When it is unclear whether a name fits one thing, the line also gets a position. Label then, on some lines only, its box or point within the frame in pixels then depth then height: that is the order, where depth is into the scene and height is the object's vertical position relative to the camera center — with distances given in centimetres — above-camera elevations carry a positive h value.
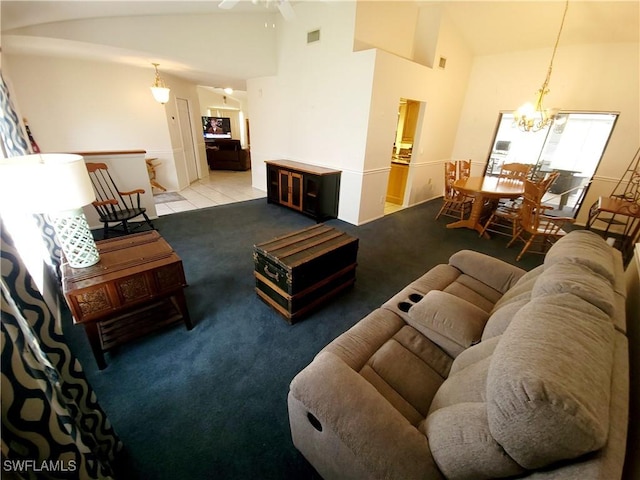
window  476 -23
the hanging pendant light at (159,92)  466 +46
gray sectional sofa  60 -80
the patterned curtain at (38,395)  67 -78
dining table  378 -74
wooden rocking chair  333 -107
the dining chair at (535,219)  326 -97
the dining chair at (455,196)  455 -100
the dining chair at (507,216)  352 -118
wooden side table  163 -105
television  1029 -18
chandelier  370 +31
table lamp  141 -41
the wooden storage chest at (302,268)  211 -111
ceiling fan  263 +113
